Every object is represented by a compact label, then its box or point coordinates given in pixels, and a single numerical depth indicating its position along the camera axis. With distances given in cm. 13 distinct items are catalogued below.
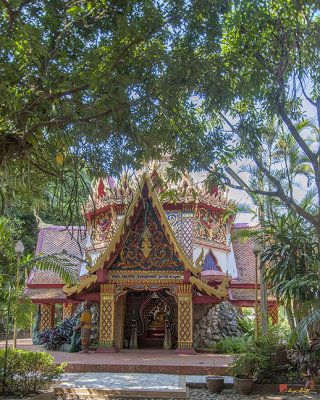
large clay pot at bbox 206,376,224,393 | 725
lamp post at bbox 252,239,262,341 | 1000
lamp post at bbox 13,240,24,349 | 1017
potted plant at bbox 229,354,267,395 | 710
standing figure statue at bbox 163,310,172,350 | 1344
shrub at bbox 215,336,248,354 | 1210
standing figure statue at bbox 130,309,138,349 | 1359
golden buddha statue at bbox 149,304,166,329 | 1456
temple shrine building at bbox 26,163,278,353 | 1202
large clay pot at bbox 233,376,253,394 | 706
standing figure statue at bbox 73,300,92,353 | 1185
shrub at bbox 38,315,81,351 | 1317
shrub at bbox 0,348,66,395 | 579
